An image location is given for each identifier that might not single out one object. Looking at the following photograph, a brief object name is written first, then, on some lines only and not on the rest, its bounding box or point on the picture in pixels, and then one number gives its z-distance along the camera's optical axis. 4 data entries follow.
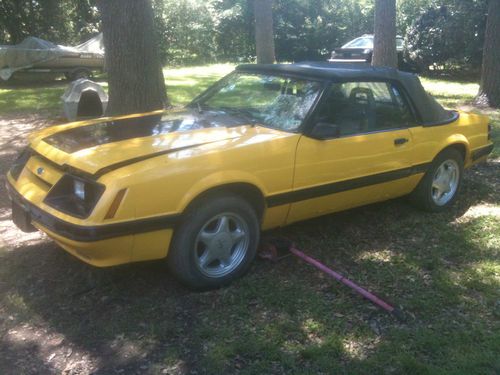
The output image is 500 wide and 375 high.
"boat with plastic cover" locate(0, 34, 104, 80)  15.30
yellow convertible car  3.33
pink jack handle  3.50
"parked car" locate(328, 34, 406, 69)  17.27
